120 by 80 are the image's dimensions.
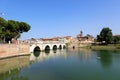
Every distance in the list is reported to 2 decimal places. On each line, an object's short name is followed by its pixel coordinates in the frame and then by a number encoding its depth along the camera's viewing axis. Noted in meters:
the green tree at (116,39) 40.18
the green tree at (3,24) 18.80
